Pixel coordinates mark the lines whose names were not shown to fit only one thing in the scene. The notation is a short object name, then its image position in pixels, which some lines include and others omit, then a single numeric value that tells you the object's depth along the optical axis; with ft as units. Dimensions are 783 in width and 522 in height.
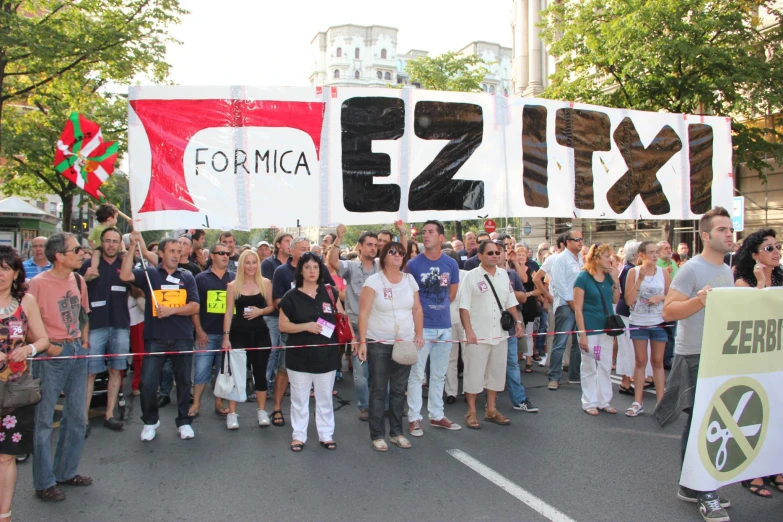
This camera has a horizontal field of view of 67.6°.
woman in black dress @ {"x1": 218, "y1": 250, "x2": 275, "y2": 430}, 20.56
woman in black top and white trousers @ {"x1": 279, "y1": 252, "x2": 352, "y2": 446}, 18.04
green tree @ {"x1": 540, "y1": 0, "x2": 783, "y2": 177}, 53.98
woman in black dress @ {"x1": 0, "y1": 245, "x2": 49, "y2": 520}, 12.03
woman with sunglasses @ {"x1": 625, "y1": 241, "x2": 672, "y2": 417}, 21.98
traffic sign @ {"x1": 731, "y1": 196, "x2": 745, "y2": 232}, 43.52
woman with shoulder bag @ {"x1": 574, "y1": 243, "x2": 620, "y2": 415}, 22.08
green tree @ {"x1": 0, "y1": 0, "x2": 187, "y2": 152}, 47.70
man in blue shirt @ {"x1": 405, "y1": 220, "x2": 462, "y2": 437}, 19.69
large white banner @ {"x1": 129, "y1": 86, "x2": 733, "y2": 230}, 17.28
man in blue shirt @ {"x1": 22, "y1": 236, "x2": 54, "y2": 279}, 22.52
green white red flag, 17.03
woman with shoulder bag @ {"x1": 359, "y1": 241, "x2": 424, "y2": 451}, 18.21
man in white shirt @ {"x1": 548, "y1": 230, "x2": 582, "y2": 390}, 26.03
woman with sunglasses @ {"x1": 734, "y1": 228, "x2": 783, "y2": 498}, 14.61
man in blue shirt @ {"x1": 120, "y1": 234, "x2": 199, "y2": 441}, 18.74
